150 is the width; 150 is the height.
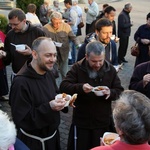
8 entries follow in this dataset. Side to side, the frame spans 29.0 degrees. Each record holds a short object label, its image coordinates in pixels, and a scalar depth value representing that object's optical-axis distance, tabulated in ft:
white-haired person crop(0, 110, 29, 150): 7.84
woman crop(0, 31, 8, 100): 22.18
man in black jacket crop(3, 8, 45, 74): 18.01
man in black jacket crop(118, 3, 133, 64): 31.19
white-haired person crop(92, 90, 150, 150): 6.93
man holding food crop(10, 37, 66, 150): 10.85
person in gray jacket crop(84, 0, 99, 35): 39.22
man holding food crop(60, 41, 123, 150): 12.35
